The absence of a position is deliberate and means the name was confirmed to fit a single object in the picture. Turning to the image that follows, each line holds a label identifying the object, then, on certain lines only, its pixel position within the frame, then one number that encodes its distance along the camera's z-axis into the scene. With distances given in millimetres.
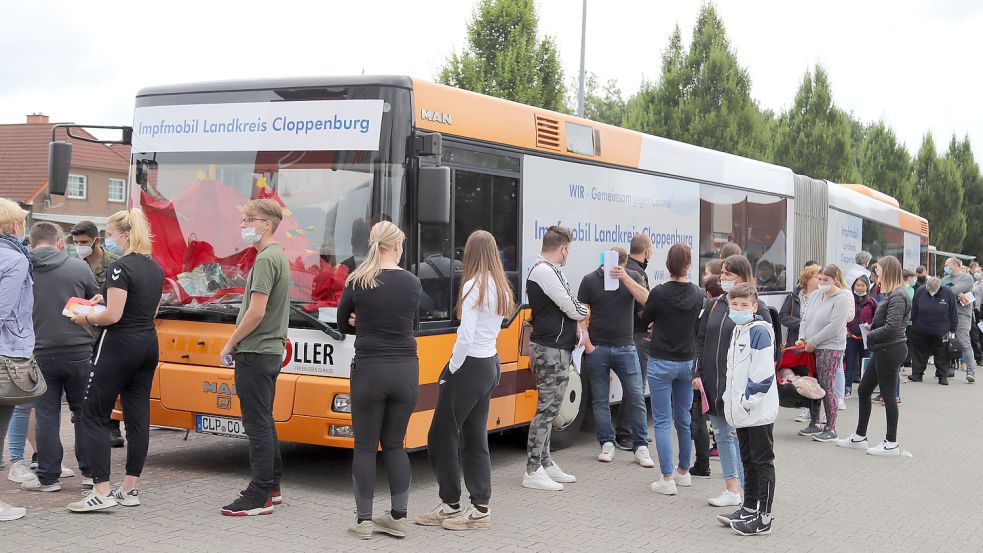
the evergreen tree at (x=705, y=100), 36688
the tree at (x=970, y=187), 56619
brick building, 42531
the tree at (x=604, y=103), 68031
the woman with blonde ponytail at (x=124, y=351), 6227
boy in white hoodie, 6387
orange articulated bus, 6832
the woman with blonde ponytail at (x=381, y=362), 5812
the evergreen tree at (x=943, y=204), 53344
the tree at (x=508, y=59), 24938
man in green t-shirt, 6160
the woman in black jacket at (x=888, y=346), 9438
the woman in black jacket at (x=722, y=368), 6898
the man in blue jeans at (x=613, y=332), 8289
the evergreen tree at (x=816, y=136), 44156
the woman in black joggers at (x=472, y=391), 6199
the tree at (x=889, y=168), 52406
